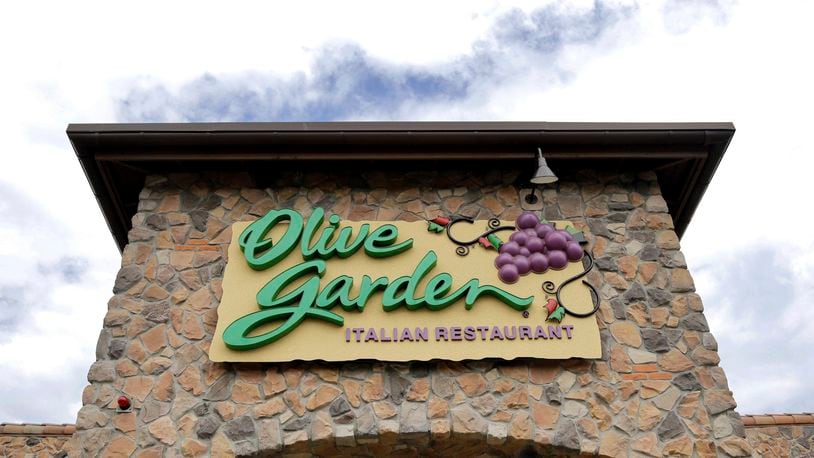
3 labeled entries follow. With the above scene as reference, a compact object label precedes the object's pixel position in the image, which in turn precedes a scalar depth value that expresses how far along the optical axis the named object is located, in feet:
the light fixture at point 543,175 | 21.91
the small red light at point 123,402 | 19.80
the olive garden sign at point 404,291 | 20.65
